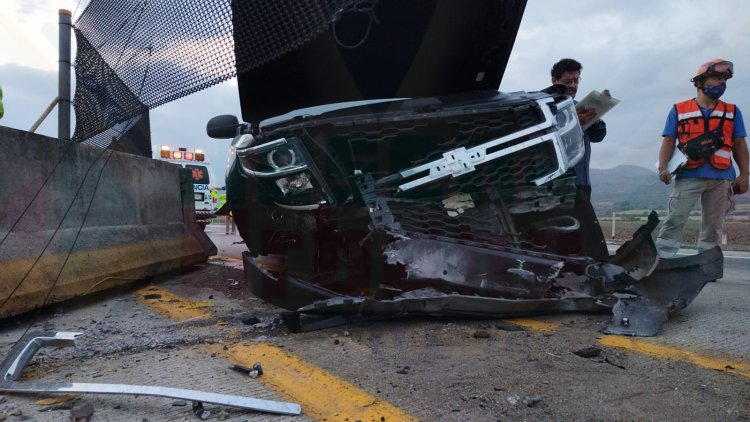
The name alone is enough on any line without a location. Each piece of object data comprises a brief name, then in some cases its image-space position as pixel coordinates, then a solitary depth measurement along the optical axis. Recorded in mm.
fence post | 4637
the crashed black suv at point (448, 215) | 2707
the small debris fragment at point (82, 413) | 1694
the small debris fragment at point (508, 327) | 2732
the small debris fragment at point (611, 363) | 2166
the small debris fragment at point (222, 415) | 1722
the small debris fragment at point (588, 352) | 2291
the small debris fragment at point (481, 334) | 2590
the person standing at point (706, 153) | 3844
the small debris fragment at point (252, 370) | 2119
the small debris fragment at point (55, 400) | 1836
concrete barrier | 3082
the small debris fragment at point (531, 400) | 1792
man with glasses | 4105
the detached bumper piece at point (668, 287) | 2764
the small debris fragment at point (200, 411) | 1720
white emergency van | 12444
